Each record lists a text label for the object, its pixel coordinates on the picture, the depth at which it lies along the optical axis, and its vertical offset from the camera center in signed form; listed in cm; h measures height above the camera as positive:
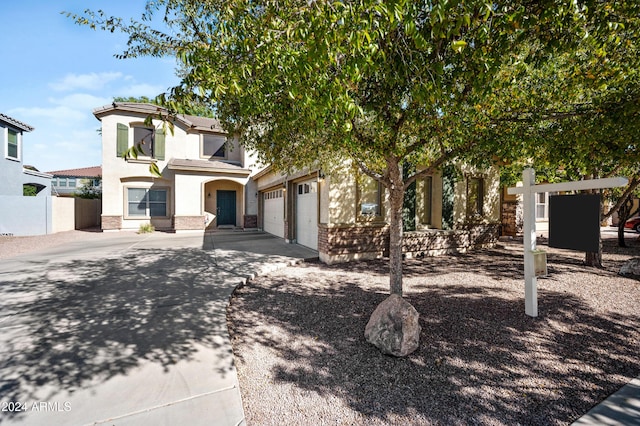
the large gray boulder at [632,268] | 680 -139
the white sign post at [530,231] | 445 -31
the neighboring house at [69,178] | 3064 +420
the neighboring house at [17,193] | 1316 +121
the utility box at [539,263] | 449 -82
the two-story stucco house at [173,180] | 1540 +200
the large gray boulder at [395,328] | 346 -150
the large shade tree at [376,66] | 271 +183
